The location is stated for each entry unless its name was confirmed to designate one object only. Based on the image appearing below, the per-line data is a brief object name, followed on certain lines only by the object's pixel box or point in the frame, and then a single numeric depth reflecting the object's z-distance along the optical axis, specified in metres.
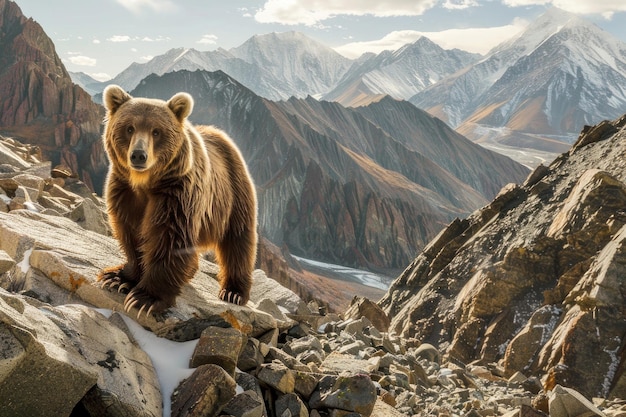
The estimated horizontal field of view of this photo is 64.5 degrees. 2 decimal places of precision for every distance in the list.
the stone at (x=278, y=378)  4.37
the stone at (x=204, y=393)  3.68
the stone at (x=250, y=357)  4.57
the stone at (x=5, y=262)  4.83
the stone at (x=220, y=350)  4.16
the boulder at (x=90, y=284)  4.70
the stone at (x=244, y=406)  3.73
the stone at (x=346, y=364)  5.86
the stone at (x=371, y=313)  11.91
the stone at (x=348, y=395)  4.41
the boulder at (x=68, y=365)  2.81
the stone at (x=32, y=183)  10.44
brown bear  4.64
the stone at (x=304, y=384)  4.57
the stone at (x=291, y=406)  4.19
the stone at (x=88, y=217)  10.13
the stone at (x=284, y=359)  5.04
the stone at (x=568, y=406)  4.97
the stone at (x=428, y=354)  9.05
